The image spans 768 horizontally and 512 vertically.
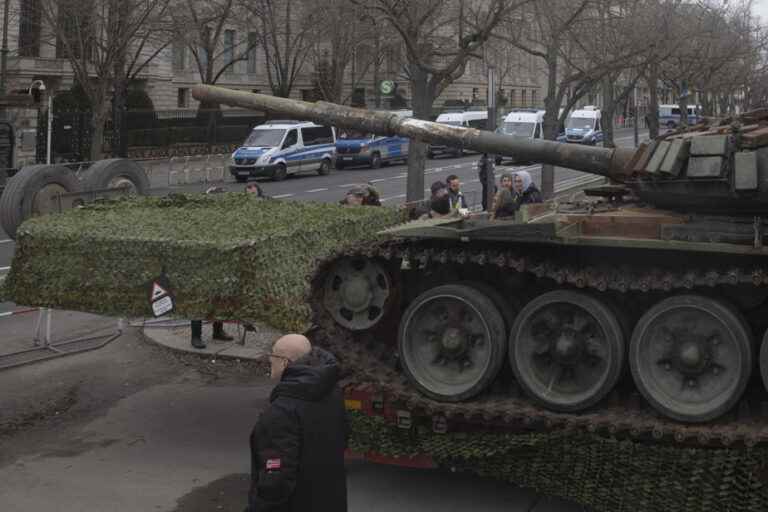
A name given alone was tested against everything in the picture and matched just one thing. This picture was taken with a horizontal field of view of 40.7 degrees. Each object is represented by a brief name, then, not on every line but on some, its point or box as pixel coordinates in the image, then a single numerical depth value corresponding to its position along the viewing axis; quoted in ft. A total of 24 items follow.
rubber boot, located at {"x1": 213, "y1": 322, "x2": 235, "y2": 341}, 37.88
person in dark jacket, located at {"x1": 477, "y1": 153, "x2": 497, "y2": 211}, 59.41
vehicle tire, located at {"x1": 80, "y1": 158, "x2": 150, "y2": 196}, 41.19
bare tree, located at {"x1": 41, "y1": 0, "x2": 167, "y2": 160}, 100.83
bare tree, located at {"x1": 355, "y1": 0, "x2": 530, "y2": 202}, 55.52
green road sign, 67.51
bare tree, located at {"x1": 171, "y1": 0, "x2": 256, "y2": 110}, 121.69
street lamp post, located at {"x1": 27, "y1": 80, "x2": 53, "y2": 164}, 72.28
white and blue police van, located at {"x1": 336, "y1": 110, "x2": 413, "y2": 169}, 130.82
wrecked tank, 21.38
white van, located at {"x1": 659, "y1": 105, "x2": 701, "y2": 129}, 240.08
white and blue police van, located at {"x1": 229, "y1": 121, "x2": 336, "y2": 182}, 114.42
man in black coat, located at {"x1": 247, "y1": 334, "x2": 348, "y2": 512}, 14.79
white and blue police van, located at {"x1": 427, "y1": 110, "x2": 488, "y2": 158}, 140.77
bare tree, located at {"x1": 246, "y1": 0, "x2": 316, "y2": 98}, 136.46
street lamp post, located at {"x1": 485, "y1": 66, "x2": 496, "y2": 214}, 53.57
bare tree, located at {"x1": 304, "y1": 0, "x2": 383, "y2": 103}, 108.07
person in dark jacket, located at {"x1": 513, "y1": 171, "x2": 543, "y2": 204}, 39.56
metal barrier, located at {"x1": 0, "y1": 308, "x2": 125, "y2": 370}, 35.40
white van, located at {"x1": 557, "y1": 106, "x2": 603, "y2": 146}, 159.22
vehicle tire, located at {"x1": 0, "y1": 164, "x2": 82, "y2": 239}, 39.06
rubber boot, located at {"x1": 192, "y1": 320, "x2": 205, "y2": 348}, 36.60
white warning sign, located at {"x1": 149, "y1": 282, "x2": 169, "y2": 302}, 25.80
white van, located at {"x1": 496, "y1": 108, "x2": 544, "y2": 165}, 138.51
